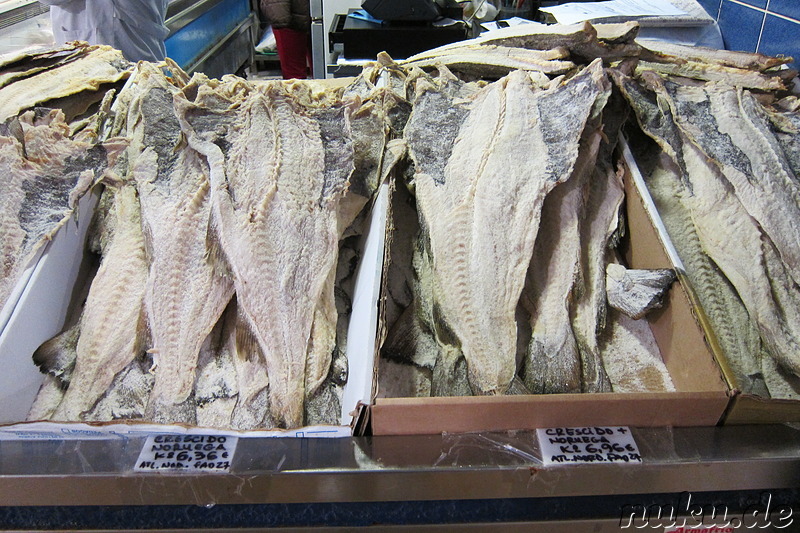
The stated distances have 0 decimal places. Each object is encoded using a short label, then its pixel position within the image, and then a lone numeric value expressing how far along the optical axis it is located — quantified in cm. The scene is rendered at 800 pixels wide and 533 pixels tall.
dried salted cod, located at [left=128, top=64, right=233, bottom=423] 129
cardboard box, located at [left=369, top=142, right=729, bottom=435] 108
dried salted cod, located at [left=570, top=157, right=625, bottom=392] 139
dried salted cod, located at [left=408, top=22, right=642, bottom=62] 193
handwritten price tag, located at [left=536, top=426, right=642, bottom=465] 107
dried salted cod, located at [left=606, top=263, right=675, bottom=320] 145
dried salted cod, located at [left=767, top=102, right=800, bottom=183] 167
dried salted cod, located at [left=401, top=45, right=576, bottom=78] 193
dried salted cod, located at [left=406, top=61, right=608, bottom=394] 134
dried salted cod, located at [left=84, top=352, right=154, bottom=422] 129
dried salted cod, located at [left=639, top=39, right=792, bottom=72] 204
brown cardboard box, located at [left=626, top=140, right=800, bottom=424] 112
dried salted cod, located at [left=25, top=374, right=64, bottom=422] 131
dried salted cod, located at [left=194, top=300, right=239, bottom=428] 130
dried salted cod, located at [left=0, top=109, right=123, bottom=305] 142
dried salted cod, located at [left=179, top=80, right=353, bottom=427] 131
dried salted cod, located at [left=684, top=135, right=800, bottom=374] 139
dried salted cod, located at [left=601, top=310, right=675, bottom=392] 147
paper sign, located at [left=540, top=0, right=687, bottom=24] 286
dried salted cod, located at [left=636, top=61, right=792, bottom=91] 195
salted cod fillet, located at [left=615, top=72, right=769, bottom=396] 142
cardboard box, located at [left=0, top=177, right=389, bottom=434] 109
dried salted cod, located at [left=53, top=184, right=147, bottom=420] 130
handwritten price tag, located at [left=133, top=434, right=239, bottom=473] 104
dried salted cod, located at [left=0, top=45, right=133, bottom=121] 182
